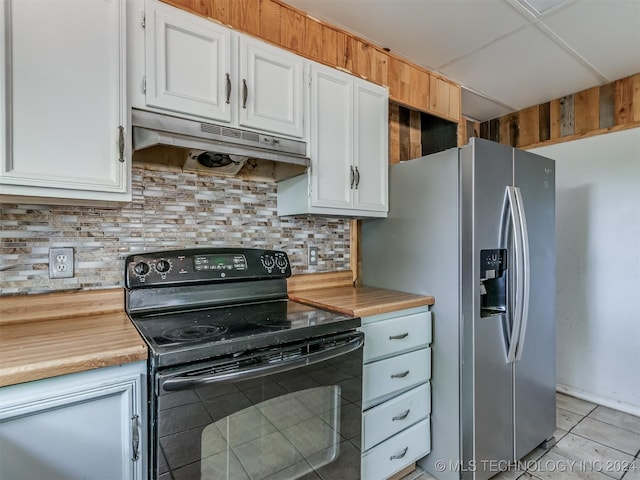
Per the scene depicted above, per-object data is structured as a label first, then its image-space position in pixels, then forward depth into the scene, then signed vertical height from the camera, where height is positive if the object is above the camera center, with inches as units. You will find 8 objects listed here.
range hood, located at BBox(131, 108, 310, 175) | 51.4 +15.9
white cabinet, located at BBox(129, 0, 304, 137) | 51.4 +27.8
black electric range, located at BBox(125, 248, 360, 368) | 43.5 -12.4
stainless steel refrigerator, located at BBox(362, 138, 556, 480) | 65.6 -10.9
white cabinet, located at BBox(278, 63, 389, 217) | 70.2 +18.8
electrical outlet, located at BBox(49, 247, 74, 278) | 53.1 -3.7
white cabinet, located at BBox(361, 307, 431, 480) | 62.3 -29.6
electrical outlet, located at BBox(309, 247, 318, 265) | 83.1 -4.3
